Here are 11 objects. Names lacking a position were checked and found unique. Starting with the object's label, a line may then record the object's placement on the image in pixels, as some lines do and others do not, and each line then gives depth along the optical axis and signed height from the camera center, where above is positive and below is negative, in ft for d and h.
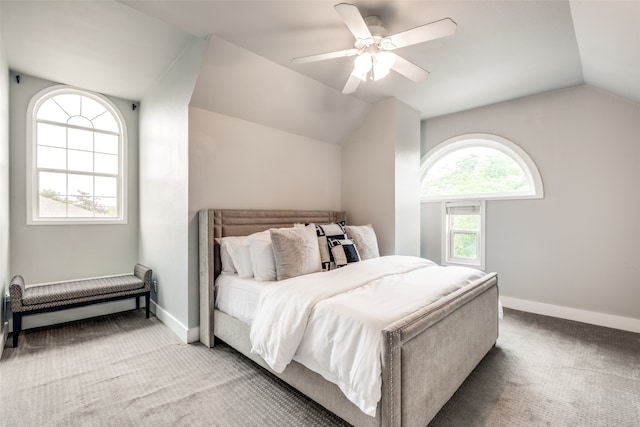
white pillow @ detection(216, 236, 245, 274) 8.98 -1.26
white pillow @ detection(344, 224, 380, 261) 10.73 -1.06
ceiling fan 5.78 +3.83
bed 4.52 -2.73
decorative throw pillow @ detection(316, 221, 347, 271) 9.09 -0.82
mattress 7.43 -2.27
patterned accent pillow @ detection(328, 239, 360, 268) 9.27 -1.28
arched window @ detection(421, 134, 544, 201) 12.32 +1.92
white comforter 4.70 -2.00
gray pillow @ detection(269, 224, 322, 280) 7.97 -1.14
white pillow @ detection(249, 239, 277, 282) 8.11 -1.38
